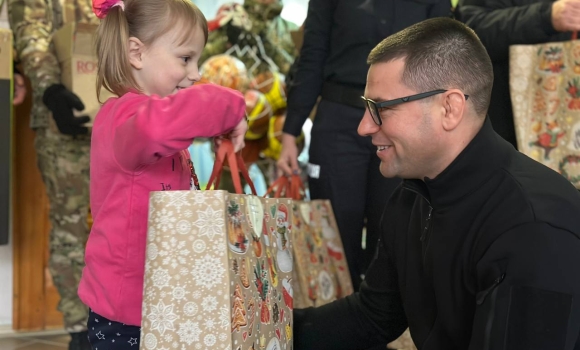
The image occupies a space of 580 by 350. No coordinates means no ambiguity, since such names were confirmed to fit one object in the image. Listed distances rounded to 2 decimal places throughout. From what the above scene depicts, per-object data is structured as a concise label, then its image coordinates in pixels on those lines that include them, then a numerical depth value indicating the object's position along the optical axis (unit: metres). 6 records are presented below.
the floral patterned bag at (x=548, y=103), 2.27
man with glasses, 1.28
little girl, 1.33
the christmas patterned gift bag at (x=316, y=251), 2.46
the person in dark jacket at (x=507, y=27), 2.27
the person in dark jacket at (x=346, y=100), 2.47
